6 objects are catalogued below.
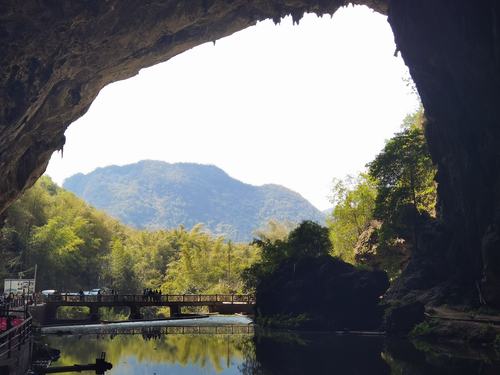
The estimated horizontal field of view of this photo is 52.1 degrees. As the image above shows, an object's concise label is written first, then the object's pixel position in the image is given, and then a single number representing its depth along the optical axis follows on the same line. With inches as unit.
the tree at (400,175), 2229.3
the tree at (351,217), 3132.4
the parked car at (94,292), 2801.7
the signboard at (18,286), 1728.6
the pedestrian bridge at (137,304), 2283.5
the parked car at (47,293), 2443.7
